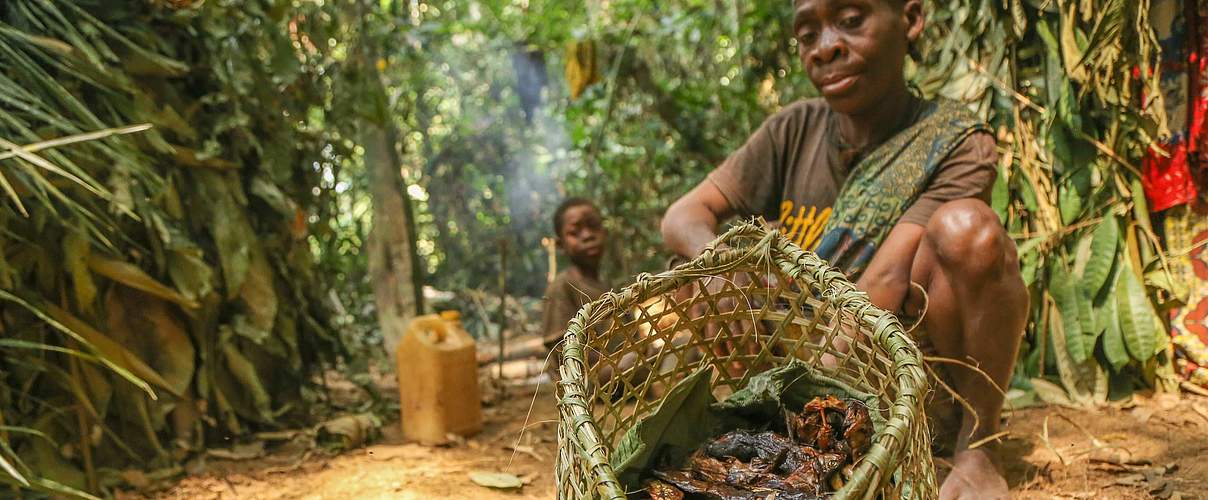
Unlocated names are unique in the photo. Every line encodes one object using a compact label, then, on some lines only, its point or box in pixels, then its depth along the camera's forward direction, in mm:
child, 3570
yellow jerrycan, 2867
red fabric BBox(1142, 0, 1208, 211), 2361
